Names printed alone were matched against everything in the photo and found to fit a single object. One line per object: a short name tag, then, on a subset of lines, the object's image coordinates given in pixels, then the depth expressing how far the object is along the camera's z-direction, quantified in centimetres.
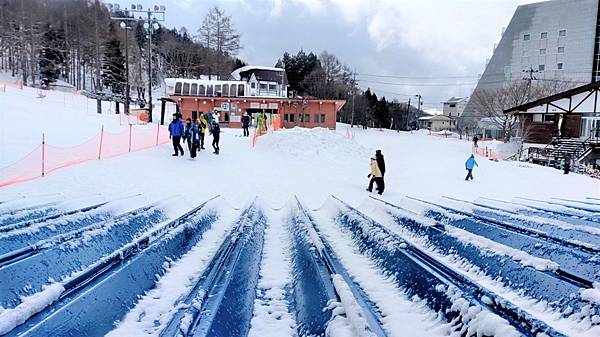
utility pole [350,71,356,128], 7124
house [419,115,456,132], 10673
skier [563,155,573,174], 2132
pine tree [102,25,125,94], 5972
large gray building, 5978
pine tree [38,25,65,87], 5653
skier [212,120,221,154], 1705
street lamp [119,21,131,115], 3014
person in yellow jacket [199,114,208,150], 1667
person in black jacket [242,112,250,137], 2625
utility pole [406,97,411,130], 9246
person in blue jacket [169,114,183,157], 1463
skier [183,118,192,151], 1563
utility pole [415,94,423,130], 9394
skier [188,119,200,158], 1508
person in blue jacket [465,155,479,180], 1793
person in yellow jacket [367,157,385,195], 1262
